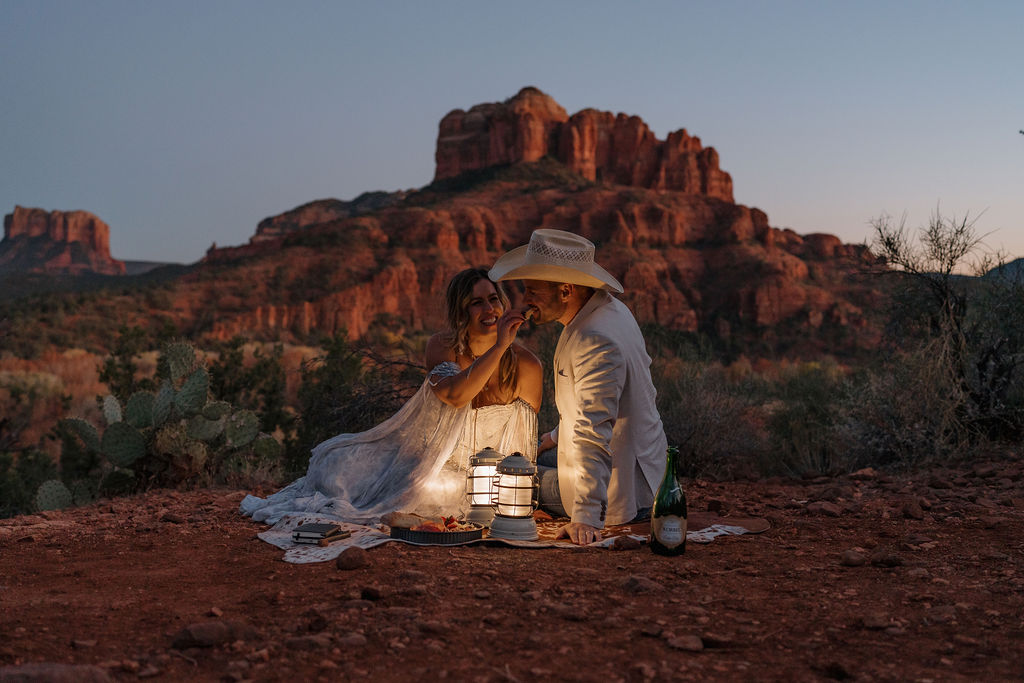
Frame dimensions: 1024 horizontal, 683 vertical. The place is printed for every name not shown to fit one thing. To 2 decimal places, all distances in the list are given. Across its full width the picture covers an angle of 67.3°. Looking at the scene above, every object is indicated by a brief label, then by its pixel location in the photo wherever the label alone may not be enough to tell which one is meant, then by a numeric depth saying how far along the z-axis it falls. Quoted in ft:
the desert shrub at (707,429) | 25.94
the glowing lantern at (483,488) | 14.02
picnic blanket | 12.60
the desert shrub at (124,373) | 35.47
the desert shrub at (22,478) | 26.55
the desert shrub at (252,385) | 37.05
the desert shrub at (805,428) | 27.45
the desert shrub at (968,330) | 23.18
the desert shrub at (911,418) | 22.86
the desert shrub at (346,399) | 26.99
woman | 15.10
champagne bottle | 12.12
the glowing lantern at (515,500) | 13.11
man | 12.61
